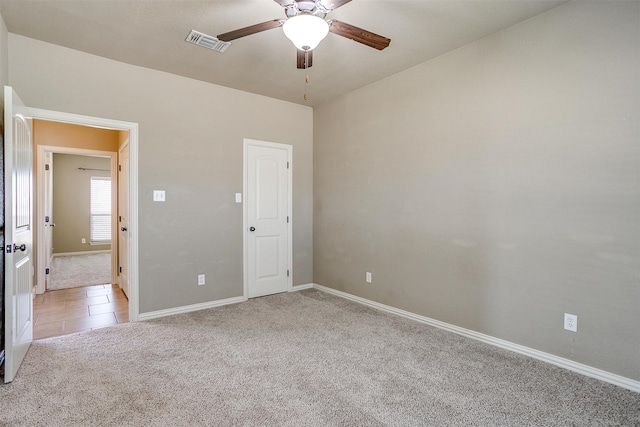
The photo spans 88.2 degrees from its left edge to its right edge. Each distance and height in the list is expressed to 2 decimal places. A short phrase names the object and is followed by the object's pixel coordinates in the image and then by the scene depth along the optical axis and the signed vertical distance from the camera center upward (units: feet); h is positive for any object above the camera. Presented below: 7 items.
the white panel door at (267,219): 13.88 -0.49
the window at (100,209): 26.63 -0.13
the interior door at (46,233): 14.62 -1.21
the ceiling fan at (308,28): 6.19 +3.67
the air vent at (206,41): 9.12 +4.78
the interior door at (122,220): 14.16 -0.59
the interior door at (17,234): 7.14 -0.63
